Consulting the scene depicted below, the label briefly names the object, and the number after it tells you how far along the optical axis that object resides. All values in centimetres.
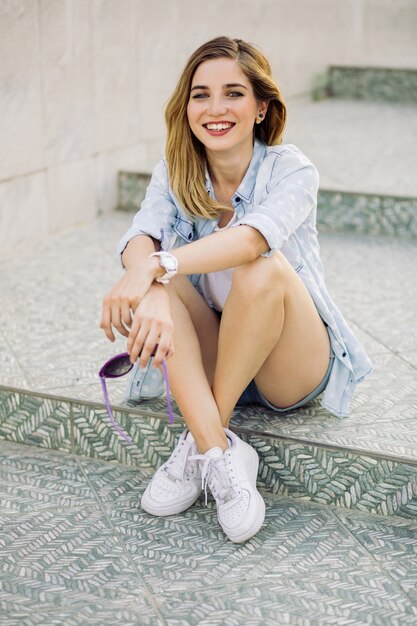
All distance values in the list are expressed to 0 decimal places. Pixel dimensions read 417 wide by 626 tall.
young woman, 220
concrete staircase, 204
